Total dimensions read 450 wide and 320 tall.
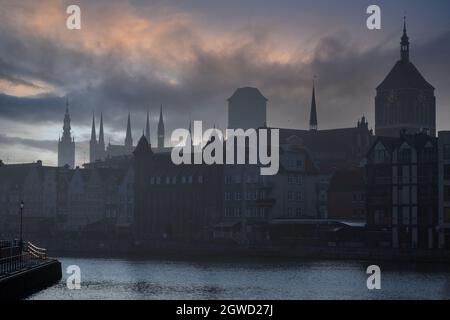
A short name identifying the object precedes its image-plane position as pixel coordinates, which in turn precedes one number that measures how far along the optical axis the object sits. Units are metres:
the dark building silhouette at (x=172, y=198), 159.38
